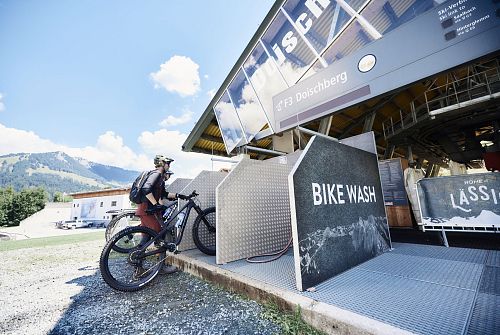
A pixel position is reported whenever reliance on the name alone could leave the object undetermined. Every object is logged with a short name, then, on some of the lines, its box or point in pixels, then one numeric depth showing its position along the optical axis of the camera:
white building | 29.47
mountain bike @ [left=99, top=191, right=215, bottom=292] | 2.77
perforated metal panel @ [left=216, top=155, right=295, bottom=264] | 3.34
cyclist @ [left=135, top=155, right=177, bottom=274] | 3.33
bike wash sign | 2.27
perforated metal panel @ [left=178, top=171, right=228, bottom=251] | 4.32
